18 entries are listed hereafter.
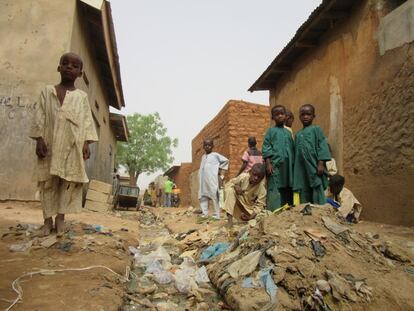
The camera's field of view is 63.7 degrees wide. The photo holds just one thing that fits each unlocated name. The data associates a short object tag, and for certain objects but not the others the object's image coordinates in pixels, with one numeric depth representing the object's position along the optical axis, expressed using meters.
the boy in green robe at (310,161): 3.84
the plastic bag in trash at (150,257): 3.13
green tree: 35.22
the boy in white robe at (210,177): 6.73
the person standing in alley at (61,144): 2.88
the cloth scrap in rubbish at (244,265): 2.33
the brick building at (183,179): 17.93
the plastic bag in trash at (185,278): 2.38
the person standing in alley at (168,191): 16.59
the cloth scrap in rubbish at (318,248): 2.38
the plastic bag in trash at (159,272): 2.60
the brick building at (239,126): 9.52
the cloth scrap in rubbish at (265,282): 2.03
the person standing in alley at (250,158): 5.64
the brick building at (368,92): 4.10
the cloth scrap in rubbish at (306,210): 3.00
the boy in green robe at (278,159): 4.06
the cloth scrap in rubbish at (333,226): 2.74
